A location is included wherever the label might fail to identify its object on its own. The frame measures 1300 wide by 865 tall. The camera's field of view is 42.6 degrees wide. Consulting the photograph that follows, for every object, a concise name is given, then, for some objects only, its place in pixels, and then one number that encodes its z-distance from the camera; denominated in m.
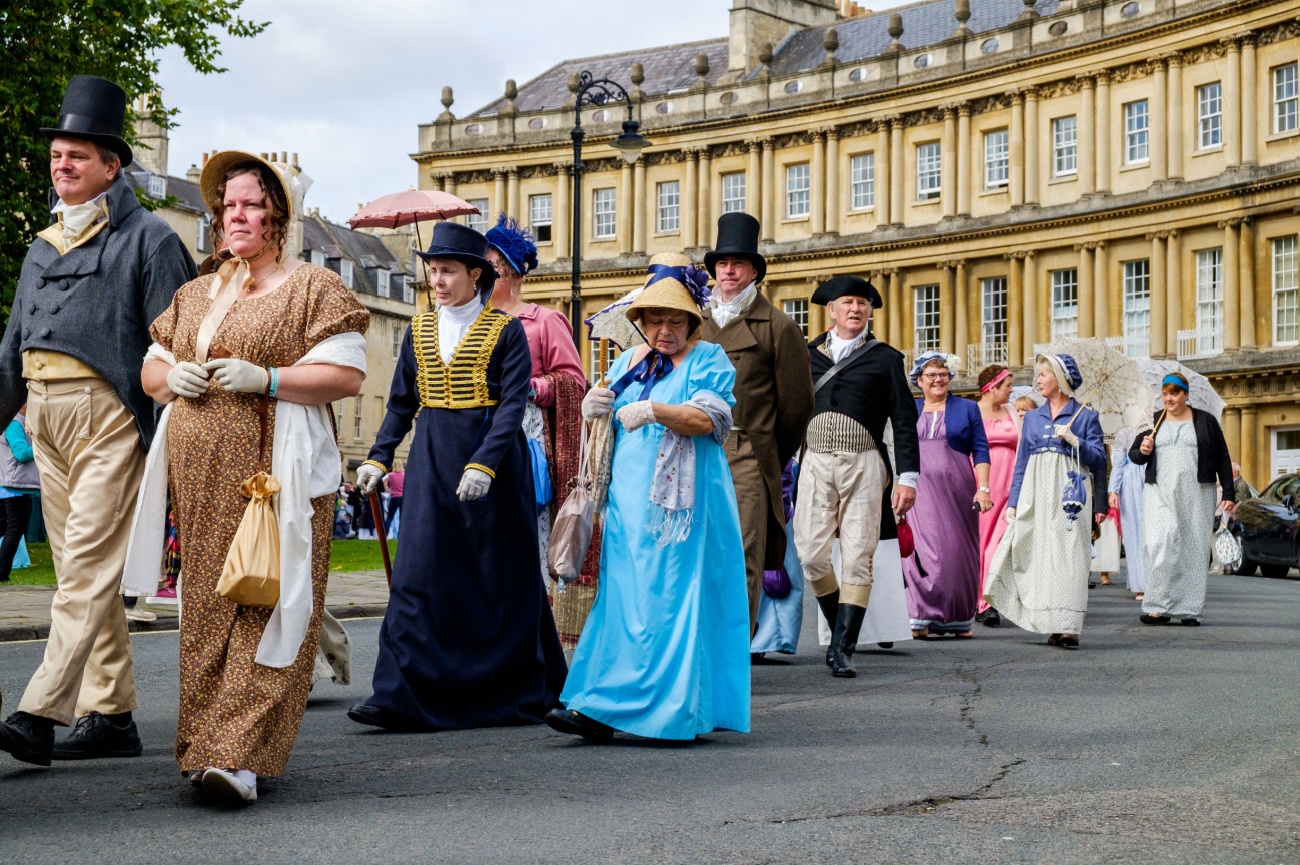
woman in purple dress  12.59
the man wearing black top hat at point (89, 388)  5.76
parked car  24.77
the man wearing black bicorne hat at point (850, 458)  9.55
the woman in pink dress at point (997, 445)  14.77
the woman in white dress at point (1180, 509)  13.99
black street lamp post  25.75
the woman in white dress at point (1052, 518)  11.84
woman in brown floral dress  5.21
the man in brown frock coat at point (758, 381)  8.70
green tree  24.03
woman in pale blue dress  6.65
